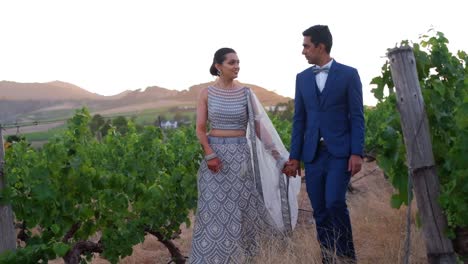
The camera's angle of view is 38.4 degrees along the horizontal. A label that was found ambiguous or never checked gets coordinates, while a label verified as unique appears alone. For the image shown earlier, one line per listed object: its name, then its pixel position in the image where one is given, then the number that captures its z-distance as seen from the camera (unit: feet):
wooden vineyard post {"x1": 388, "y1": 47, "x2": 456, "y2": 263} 11.23
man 13.35
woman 15.75
